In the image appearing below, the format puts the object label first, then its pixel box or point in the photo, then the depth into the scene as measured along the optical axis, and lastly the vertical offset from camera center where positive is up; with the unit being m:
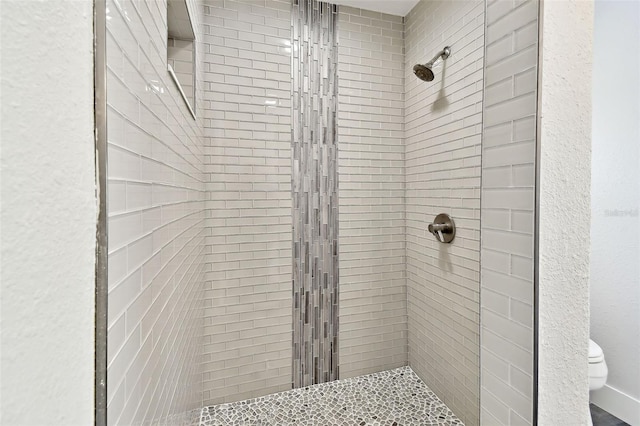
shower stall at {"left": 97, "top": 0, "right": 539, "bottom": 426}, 1.30 -0.04
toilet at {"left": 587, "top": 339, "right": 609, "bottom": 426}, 1.02 -0.53
